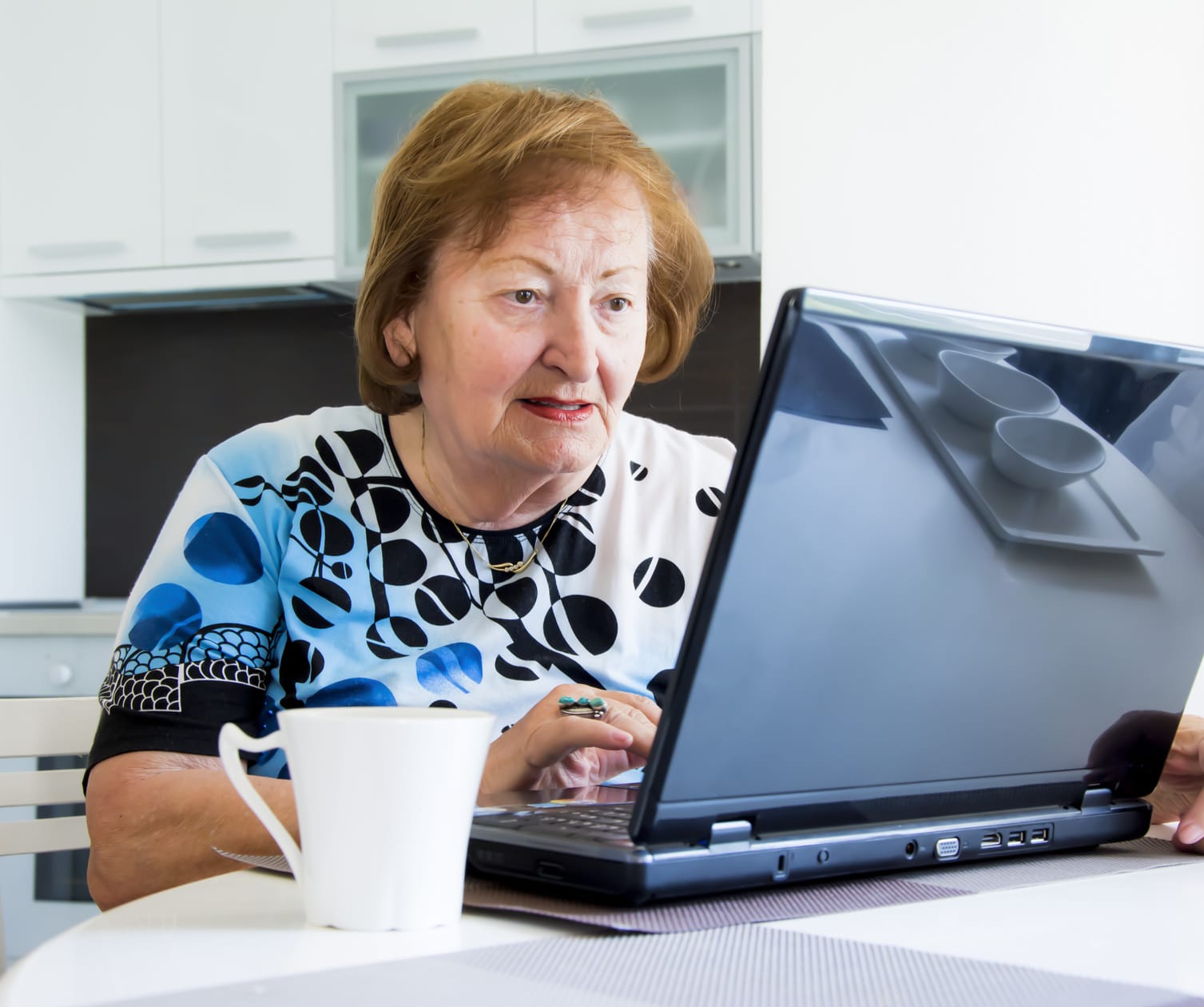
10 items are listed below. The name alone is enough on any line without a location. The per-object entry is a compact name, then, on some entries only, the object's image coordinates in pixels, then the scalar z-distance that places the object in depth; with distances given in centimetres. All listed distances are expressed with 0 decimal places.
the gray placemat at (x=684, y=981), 48
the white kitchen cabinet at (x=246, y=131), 292
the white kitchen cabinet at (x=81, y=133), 300
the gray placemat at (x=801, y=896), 58
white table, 51
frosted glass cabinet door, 271
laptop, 53
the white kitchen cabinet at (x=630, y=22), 270
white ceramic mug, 54
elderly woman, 108
